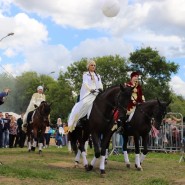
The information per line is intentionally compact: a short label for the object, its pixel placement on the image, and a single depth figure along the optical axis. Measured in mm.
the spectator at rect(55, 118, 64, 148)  29328
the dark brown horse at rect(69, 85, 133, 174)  11023
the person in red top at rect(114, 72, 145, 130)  13184
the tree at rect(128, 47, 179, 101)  51391
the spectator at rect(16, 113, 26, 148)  26475
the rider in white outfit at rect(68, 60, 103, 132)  11883
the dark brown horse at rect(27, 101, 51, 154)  18062
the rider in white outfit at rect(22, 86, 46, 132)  19219
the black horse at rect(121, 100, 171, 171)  13078
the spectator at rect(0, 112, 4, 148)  23872
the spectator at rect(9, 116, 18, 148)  26406
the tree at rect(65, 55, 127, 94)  61125
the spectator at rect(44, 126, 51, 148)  28538
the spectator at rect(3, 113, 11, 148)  25378
